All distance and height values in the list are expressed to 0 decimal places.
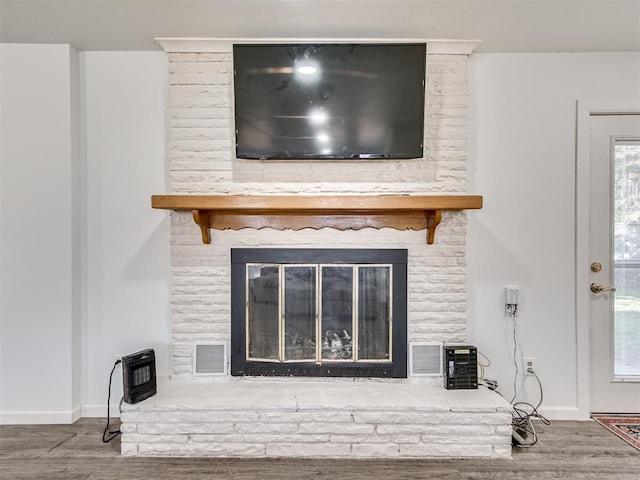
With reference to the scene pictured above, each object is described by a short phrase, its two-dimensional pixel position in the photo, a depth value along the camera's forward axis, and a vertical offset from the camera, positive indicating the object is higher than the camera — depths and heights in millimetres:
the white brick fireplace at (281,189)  2383 +301
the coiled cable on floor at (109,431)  2227 -1178
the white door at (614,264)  2484 -177
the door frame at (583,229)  2441 +51
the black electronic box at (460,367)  2238 -774
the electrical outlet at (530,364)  2465 -824
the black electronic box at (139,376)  2049 -773
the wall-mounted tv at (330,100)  2252 +819
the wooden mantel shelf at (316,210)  2113 +156
